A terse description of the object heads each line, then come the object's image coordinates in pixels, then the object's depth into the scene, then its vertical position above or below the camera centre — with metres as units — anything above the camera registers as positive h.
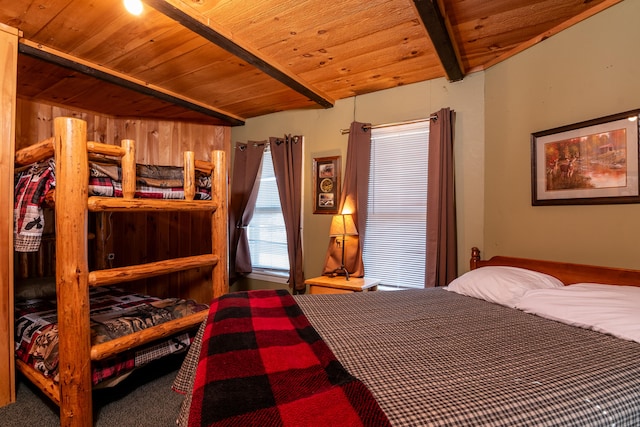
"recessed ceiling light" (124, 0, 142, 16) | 1.62 +1.07
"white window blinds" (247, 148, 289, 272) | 3.71 -0.22
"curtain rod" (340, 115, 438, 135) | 2.71 +0.80
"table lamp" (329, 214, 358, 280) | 2.82 -0.14
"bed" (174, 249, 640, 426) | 0.77 -0.49
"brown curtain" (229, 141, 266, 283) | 3.76 +0.10
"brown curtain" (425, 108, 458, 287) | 2.56 +0.03
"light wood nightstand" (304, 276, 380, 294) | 2.65 -0.63
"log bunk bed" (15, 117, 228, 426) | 1.52 -0.28
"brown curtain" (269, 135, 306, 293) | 3.39 +0.12
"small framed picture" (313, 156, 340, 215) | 3.27 +0.28
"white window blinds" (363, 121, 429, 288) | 2.84 +0.04
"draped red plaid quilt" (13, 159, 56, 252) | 1.74 +0.04
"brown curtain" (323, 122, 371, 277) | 2.98 +0.15
